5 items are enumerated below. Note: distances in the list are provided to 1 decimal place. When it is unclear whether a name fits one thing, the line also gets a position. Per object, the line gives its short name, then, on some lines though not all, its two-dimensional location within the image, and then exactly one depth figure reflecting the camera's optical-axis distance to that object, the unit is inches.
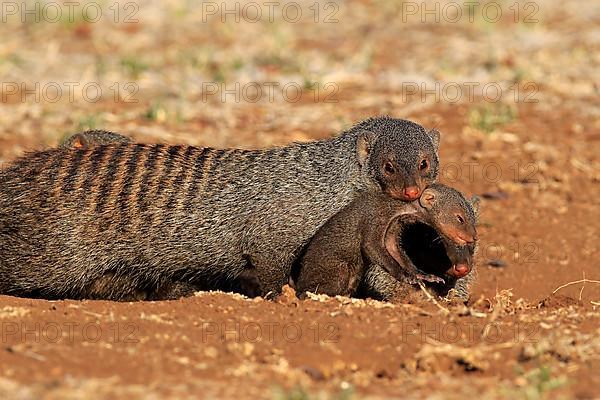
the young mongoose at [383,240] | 402.0
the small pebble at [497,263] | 502.9
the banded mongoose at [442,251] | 404.2
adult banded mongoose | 418.9
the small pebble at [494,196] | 557.9
